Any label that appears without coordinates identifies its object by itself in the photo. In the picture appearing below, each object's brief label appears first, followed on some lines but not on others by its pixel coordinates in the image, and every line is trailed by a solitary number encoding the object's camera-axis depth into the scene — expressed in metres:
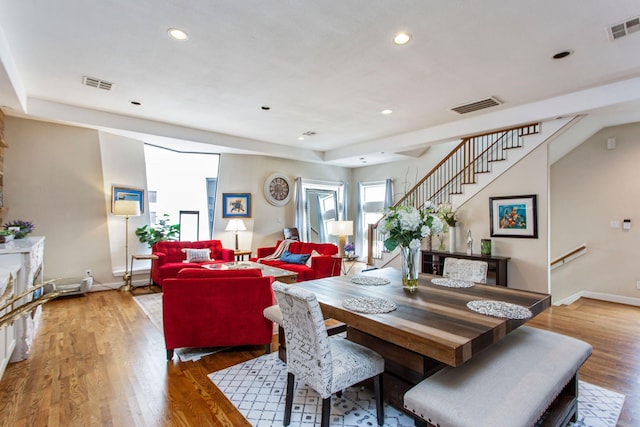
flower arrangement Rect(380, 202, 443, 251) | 2.31
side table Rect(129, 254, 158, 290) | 5.35
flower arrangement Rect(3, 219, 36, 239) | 3.53
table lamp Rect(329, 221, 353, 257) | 6.23
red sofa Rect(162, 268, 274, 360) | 2.79
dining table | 1.49
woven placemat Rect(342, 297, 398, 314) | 1.85
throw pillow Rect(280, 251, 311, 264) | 5.72
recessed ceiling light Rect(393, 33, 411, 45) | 2.68
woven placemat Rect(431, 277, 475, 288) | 2.48
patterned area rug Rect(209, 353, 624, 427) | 2.03
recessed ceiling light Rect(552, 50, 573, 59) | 2.91
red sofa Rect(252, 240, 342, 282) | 5.30
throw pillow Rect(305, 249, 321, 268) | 5.58
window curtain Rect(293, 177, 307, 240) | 7.76
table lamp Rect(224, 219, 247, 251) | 6.67
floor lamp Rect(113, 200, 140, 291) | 5.21
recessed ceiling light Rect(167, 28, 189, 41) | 2.63
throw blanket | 6.31
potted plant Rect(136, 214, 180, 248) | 5.74
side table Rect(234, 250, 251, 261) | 6.43
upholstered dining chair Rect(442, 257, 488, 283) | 3.04
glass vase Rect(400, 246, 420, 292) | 2.38
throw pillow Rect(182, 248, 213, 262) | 5.67
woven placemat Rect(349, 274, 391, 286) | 2.57
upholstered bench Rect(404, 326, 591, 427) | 1.36
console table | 4.48
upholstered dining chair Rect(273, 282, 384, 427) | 1.71
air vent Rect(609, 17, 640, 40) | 2.49
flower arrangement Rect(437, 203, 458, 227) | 5.16
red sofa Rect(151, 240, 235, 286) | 5.32
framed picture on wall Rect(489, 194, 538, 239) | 4.39
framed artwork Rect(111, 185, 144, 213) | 5.44
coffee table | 4.49
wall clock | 7.42
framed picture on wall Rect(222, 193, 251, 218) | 6.95
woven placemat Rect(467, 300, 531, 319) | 1.76
